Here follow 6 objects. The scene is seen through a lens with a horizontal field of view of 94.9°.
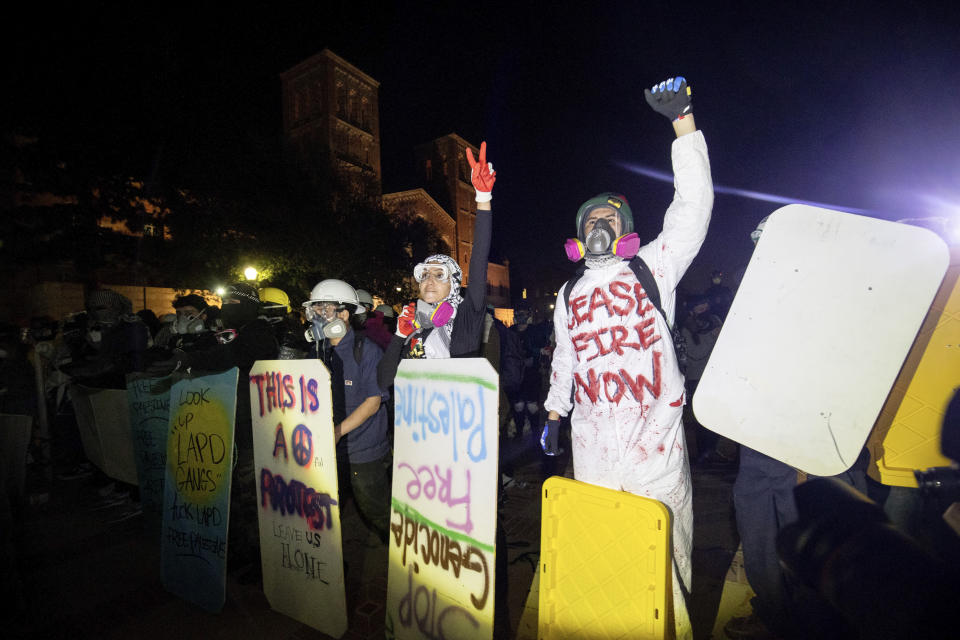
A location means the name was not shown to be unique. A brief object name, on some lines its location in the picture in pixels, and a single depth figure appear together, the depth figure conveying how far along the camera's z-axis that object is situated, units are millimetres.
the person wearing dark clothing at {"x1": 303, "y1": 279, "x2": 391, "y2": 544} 2953
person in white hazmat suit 2053
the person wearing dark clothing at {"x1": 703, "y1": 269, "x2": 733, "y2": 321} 4997
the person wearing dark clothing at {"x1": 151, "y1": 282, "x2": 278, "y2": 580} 3289
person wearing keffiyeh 2520
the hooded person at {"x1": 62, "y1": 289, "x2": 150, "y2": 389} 5090
